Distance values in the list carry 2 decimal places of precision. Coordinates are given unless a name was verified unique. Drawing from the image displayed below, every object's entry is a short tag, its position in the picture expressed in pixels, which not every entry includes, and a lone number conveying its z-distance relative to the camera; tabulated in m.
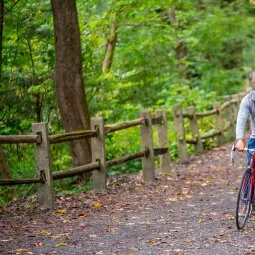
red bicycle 14.42
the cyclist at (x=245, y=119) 14.50
